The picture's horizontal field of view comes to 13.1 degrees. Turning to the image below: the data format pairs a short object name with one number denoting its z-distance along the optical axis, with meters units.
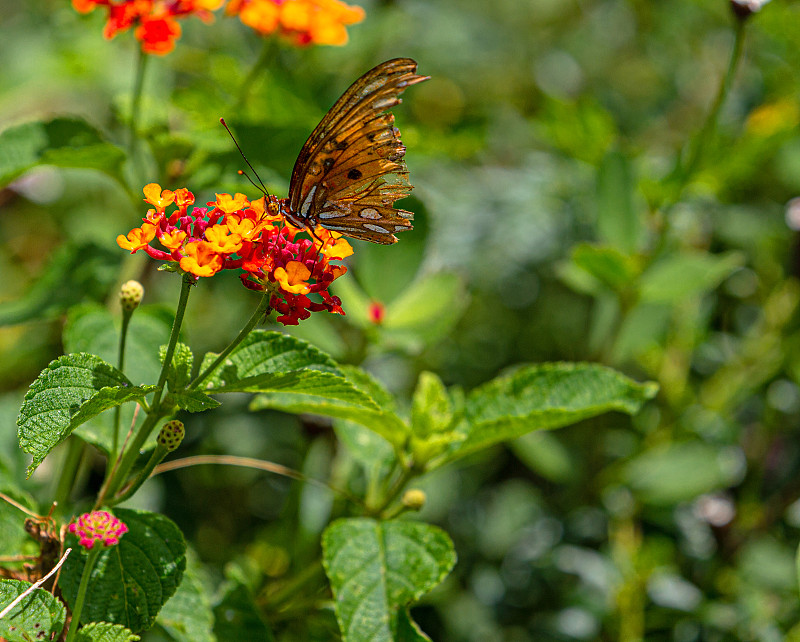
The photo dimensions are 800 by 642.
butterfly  0.71
